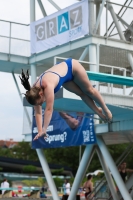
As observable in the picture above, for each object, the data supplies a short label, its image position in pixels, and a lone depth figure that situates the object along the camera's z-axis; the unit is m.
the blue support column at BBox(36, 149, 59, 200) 25.96
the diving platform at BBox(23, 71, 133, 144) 17.52
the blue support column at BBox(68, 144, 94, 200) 23.89
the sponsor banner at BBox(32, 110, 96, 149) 22.84
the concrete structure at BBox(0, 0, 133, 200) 18.75
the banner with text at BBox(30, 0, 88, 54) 21.64
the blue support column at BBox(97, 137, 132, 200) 21.81
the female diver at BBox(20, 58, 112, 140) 7.39
